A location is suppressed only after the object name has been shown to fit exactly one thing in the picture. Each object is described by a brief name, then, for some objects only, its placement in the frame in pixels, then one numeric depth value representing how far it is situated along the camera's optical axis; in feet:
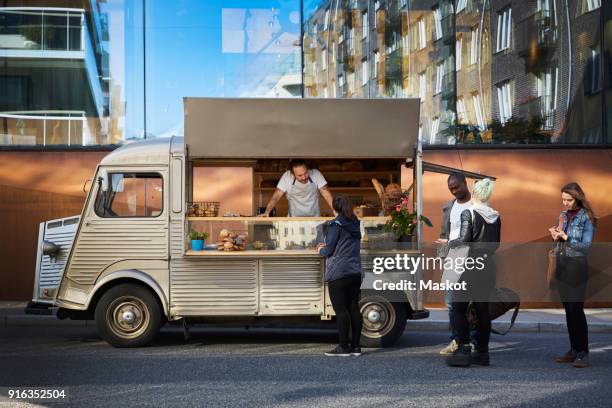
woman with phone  30.96
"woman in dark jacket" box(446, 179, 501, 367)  31.27
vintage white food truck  36.76
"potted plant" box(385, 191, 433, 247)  37.06
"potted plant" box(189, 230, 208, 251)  37.06
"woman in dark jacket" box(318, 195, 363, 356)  33.81
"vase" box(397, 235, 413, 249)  37.11
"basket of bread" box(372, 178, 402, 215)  37.81
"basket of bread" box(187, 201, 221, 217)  37.86
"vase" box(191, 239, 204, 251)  37.06
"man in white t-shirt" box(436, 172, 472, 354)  32.45
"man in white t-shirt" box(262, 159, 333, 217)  39.83
